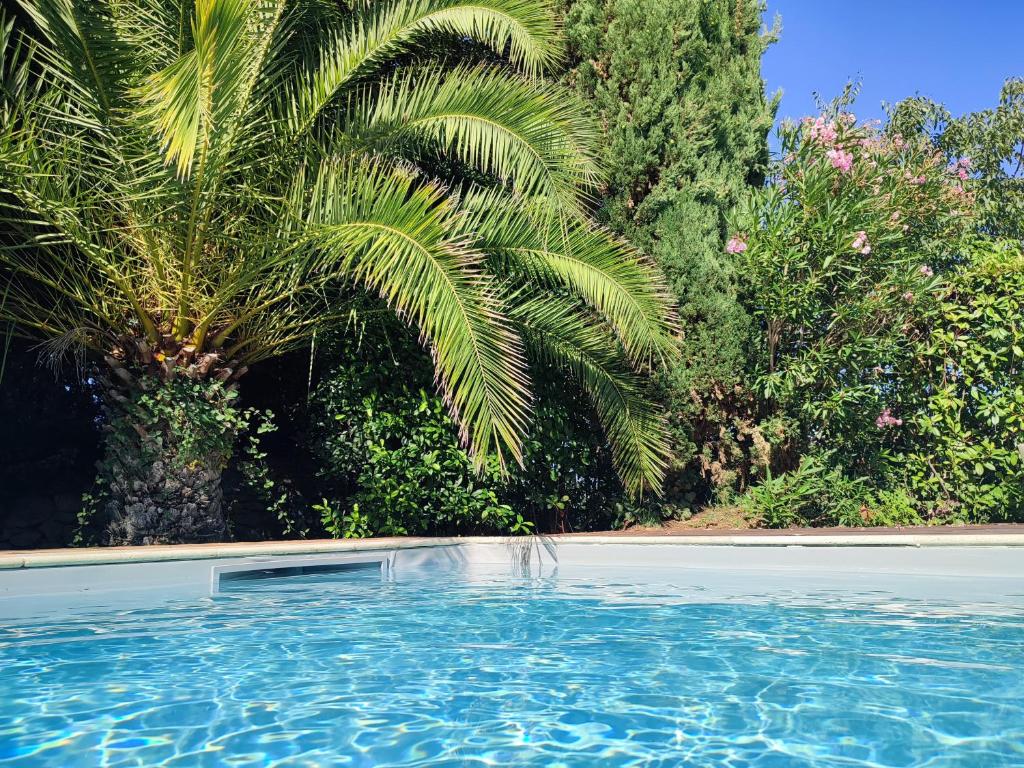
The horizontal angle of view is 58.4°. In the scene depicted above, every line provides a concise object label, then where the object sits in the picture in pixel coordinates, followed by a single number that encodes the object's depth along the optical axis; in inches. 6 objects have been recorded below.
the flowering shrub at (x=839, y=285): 336.2
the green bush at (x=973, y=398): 330.0
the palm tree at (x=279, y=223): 247.3
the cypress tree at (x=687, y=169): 350.9
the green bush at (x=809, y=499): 334.6
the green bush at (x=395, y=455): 316.8
